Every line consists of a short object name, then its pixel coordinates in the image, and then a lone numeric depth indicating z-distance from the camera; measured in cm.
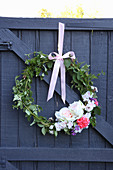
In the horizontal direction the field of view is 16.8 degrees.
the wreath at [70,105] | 177
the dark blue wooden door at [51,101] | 181
